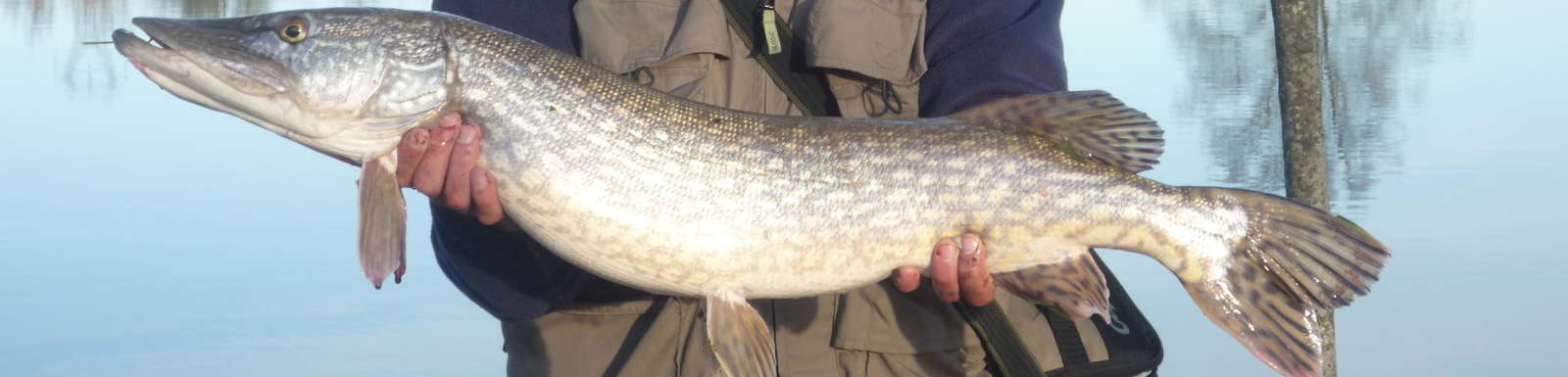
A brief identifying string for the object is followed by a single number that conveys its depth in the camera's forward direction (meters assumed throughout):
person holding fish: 3.09
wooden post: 4.41
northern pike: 2.82
